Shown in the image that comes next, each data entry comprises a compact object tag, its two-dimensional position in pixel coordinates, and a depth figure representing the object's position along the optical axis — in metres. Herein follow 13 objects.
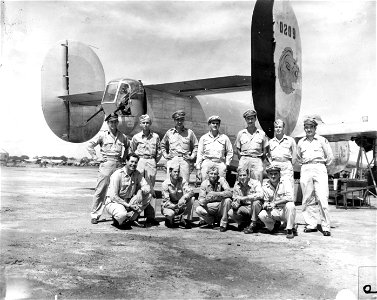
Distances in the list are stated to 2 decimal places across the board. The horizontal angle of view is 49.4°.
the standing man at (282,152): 7.08
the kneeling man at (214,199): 6.66
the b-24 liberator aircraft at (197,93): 9.11
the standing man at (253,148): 7.27
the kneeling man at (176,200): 6.86
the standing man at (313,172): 6.79
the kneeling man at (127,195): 6.67
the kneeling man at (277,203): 6.32
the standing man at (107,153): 7.42
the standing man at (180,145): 7.63
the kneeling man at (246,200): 6.48
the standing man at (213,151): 7.36
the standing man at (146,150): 7.64
